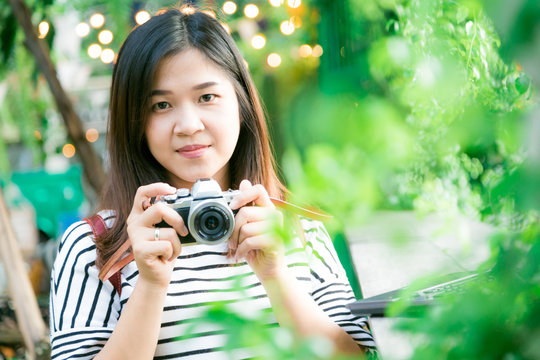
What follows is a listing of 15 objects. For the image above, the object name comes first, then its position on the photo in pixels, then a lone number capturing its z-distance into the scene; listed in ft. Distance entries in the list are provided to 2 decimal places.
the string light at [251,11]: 8.91
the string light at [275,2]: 8.00
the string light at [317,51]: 8.79
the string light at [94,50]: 9.43
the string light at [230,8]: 9.08
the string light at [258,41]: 9.22
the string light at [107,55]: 9.41
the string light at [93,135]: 17.19
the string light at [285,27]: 8.29
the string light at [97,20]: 9.25
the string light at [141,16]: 8.14
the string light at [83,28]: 9.52
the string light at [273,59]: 8.94
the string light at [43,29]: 8.45
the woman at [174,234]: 3.38
